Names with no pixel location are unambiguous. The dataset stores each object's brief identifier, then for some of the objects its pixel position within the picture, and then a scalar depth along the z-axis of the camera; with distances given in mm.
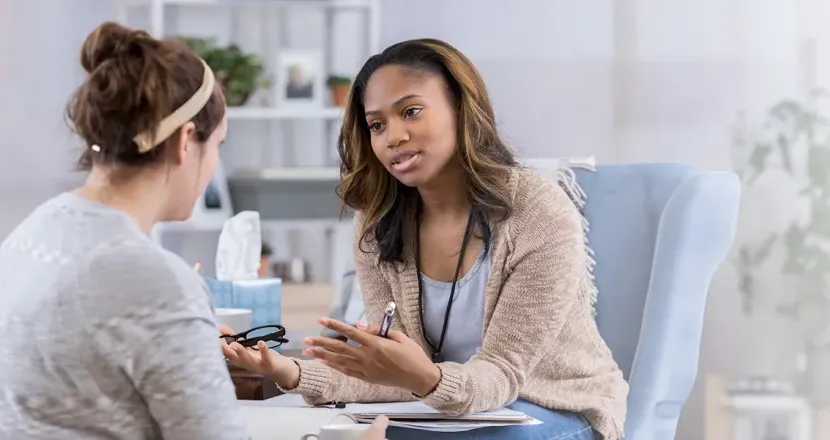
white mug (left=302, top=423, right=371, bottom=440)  2318
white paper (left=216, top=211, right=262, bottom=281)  3672
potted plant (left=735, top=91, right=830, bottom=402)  4759
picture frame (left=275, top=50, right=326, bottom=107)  7359
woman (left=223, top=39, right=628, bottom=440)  2963
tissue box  3553
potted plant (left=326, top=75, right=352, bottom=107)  7289
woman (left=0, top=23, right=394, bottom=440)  1833
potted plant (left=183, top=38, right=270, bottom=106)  7124
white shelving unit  7401
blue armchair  3492
